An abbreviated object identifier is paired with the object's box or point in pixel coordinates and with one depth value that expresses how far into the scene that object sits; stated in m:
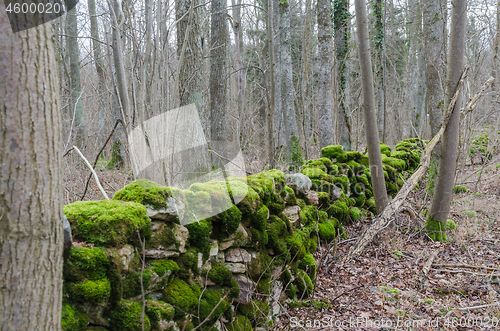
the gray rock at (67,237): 1.75
